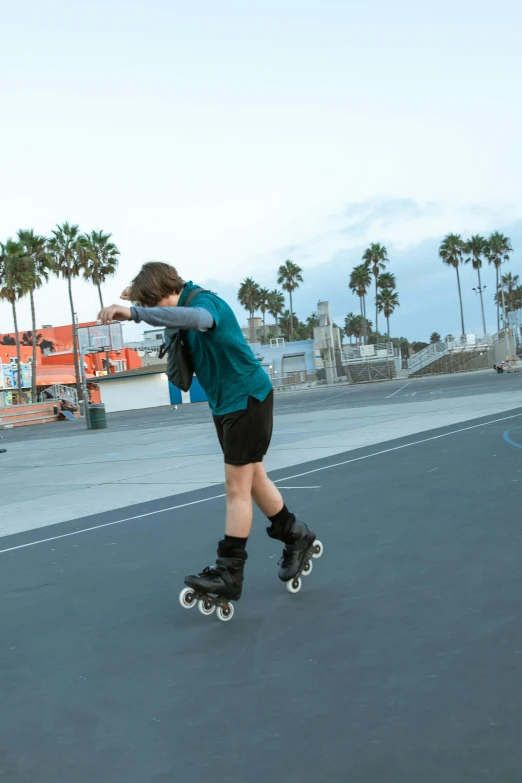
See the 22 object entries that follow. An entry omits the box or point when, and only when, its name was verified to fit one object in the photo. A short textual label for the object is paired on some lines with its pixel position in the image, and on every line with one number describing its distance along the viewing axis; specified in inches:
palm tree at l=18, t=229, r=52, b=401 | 2134.6
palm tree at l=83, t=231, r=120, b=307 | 2398.4
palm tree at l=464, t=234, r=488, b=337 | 4153.5
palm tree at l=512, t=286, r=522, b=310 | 5605.3
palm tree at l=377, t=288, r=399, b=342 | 4630.9
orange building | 2874.0
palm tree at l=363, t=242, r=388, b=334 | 4057.6
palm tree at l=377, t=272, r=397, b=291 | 4480.8
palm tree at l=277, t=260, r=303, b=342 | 4204.0
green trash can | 1097.4
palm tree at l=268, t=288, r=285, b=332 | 4747.5
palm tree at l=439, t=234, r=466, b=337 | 4042.8
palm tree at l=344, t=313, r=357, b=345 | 7421.3
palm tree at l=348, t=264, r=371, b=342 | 4234.7
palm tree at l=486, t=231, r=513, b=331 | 4330.7
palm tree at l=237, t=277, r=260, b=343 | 4559.5
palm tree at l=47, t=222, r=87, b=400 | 2199.8
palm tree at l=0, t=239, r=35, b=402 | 2039.9
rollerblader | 149.5
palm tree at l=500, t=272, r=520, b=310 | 5385.3
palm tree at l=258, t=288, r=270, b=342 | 4596.5
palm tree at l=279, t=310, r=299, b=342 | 5848.4
